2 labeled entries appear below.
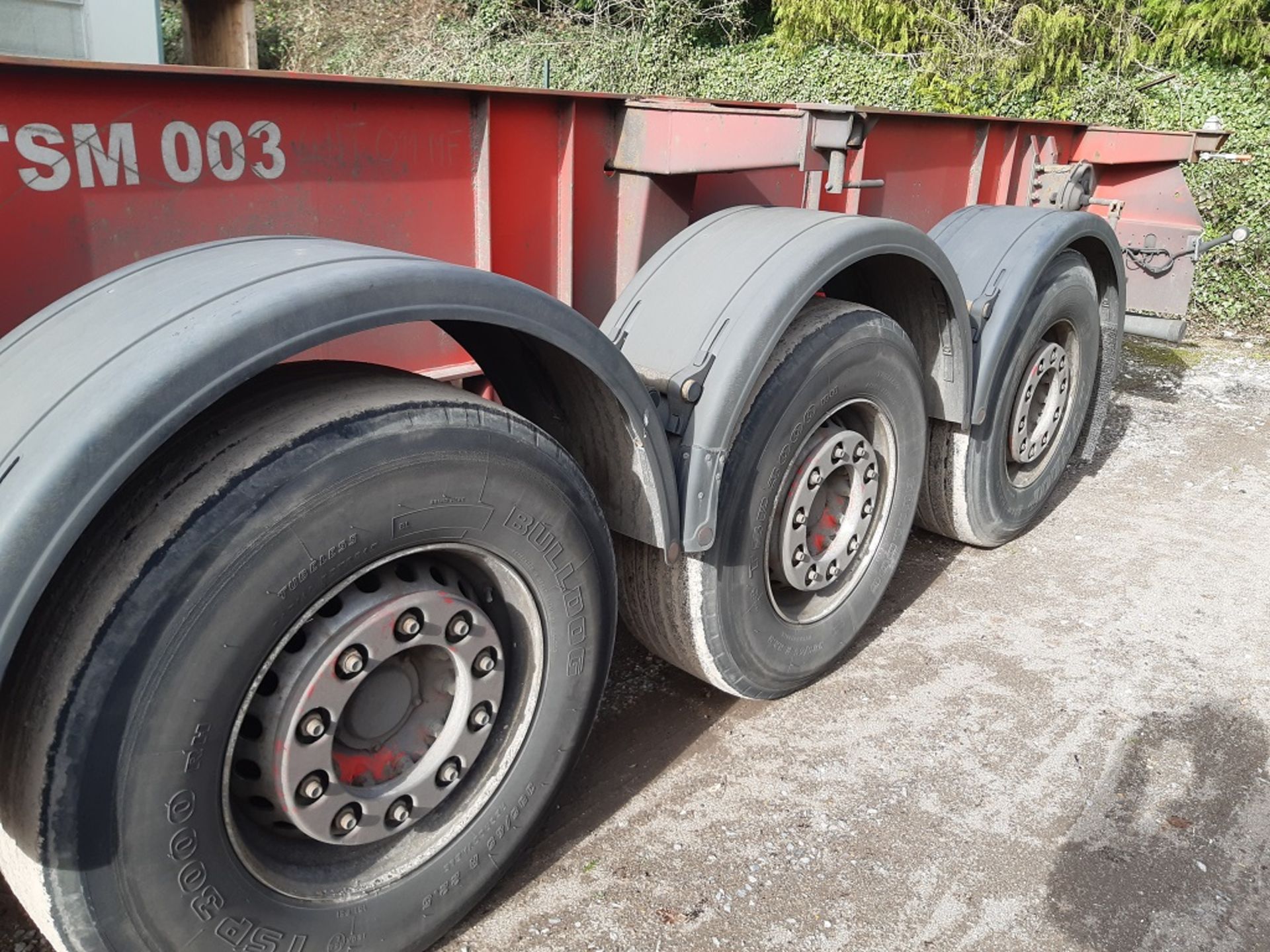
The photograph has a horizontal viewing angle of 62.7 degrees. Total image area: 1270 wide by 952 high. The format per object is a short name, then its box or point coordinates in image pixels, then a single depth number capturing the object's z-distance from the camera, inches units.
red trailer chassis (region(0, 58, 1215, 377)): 69.9
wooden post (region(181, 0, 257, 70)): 245.1
